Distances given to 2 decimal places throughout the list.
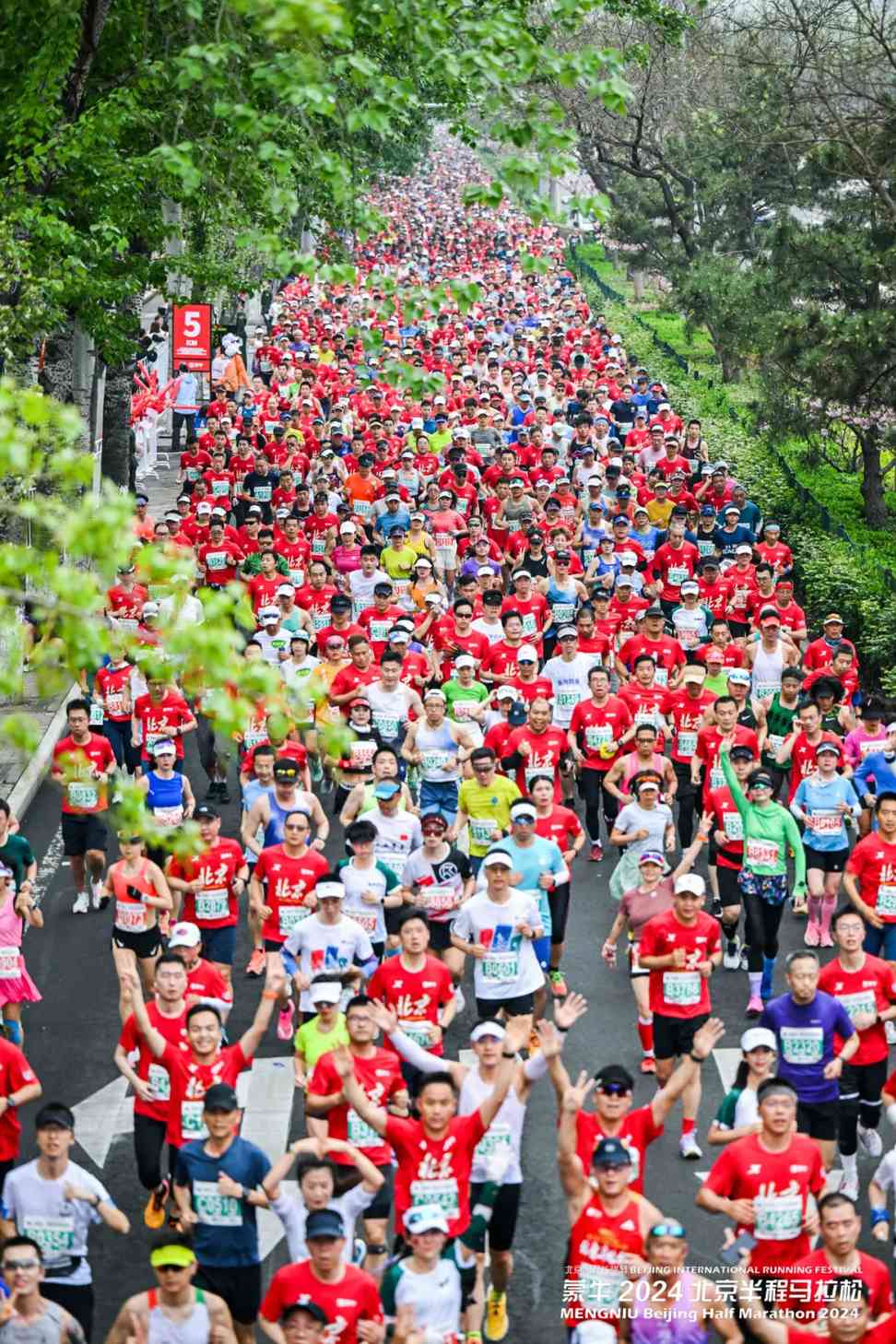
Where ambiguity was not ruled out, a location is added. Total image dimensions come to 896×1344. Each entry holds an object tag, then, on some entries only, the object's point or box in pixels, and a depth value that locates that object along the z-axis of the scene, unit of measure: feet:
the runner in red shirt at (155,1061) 64.69
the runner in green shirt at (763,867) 81.66
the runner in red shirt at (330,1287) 50.49
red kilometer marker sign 184.85
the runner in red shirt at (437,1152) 56.08
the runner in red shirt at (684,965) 71.72
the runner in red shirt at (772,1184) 55.47
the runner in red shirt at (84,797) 91.50
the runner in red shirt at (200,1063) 61.77
